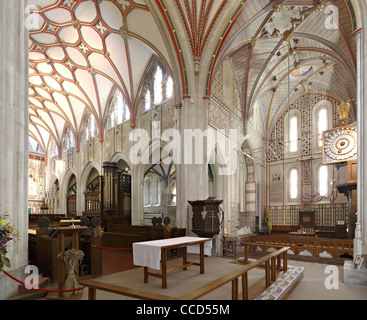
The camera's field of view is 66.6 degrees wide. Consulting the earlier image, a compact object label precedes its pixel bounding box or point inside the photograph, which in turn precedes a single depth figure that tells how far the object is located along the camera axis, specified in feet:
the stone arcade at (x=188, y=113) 19.79
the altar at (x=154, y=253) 16.75
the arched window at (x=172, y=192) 61.87
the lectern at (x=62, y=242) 15.55
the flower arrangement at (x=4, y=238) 11.23
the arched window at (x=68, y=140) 72.84
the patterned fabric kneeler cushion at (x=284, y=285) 14.47
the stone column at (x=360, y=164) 19.70
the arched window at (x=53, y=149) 83.13
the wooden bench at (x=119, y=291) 9.25
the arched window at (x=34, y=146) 91.23
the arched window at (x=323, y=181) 54.13
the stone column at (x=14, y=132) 14.67
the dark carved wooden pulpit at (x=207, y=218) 29.43
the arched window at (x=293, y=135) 60.95
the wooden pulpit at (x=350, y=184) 36.58
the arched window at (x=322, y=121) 56.39
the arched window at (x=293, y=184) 59.00
